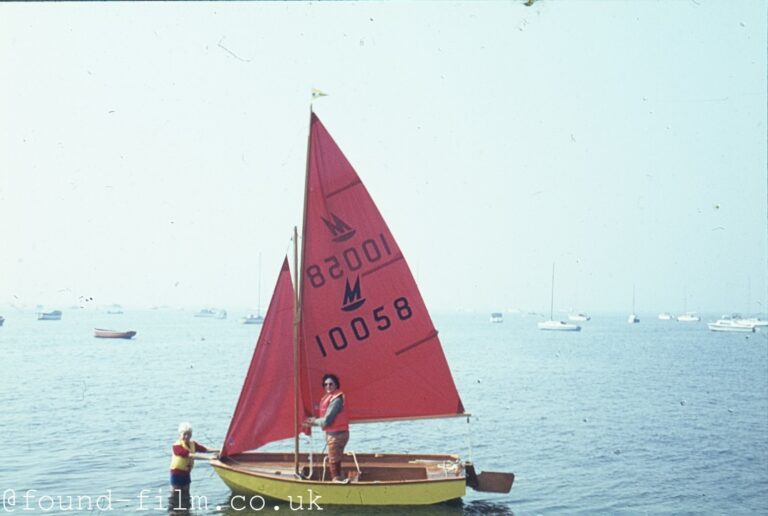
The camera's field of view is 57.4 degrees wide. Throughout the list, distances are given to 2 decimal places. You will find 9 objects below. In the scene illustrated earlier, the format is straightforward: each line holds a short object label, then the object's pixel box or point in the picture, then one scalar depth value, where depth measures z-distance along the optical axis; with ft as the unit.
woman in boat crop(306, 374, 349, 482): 53.62
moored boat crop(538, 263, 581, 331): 508.94
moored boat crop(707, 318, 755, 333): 513.04
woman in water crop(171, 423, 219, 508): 54.08
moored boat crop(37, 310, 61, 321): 570.46
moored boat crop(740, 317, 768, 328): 544.91
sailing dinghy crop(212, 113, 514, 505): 54.39
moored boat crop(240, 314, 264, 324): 580.71
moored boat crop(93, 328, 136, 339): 345.31
